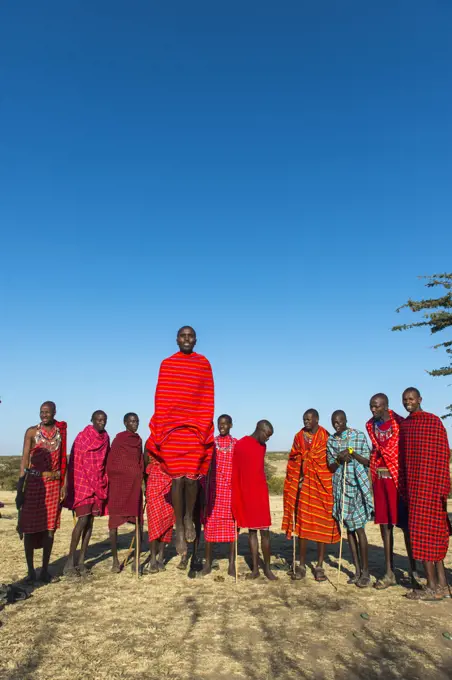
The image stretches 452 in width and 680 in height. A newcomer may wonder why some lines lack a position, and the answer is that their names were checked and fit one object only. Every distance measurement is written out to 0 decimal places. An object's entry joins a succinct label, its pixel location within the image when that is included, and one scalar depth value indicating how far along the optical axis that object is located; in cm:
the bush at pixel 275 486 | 2623
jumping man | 681
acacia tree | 1392
